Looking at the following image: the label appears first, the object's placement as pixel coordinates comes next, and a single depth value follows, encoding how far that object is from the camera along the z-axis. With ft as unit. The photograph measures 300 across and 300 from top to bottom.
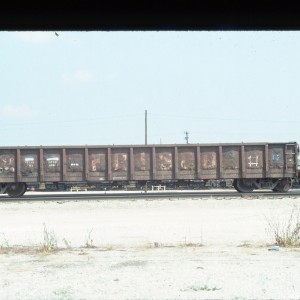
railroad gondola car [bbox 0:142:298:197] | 84.07
